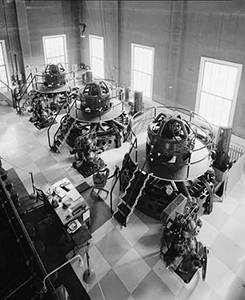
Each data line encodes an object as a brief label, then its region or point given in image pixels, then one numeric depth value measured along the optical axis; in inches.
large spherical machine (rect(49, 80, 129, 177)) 365.7
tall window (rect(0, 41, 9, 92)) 535.9
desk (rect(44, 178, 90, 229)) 224.7
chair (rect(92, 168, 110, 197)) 289.8
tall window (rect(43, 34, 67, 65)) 605.3
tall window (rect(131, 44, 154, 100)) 474.6
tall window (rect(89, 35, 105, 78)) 592.7
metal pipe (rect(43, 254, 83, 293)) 102.2
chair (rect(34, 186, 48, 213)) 251.1
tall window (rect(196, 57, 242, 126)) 357.4
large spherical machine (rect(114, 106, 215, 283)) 246.4
